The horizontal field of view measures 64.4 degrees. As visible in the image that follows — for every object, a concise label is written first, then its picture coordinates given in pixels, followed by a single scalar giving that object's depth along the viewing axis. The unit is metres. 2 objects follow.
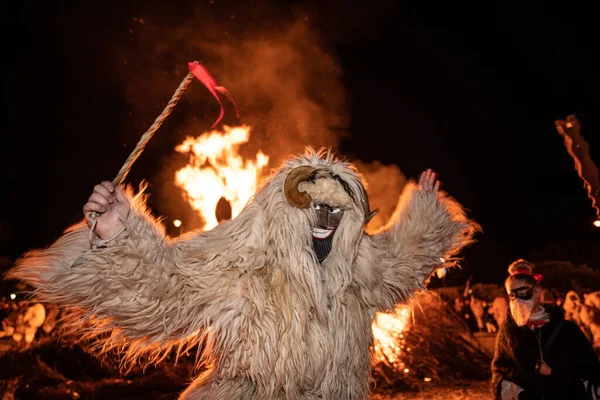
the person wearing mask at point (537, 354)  3.08
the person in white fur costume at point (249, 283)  1.89
